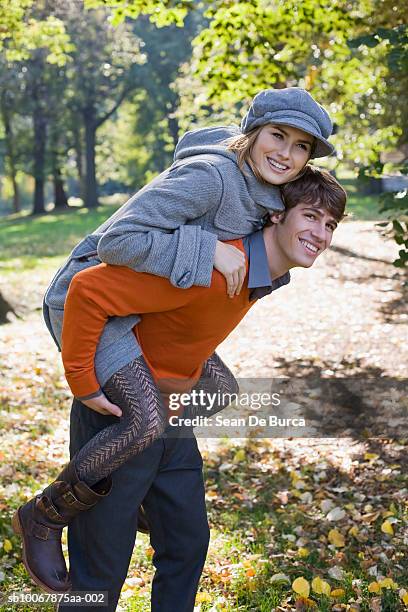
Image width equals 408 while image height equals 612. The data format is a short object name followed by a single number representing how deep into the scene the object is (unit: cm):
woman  262
